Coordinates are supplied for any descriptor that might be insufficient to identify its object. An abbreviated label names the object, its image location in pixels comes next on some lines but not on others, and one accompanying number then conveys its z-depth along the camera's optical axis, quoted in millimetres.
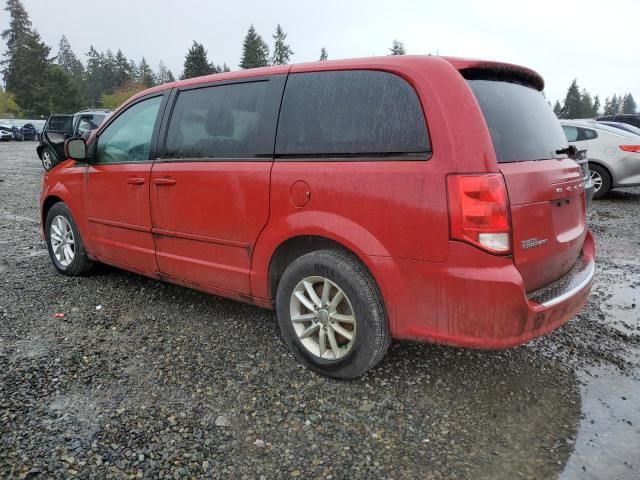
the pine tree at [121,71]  85194
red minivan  2299
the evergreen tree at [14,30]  69500
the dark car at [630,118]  20297
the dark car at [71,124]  14305
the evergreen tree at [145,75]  80906
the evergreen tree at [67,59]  95312
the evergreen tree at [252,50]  72500
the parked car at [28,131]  33906
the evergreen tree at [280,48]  87188
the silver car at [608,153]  8906
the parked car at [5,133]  32544
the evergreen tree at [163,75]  98875
